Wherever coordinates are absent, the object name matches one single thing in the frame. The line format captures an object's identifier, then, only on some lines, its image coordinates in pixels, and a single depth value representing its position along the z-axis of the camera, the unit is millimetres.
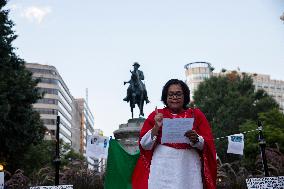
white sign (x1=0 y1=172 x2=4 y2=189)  9570
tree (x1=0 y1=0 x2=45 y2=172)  20438
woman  4188
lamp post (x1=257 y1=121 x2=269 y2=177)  10102
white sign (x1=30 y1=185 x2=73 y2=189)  8331
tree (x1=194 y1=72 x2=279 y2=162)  36781
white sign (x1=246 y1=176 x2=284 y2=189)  7570
